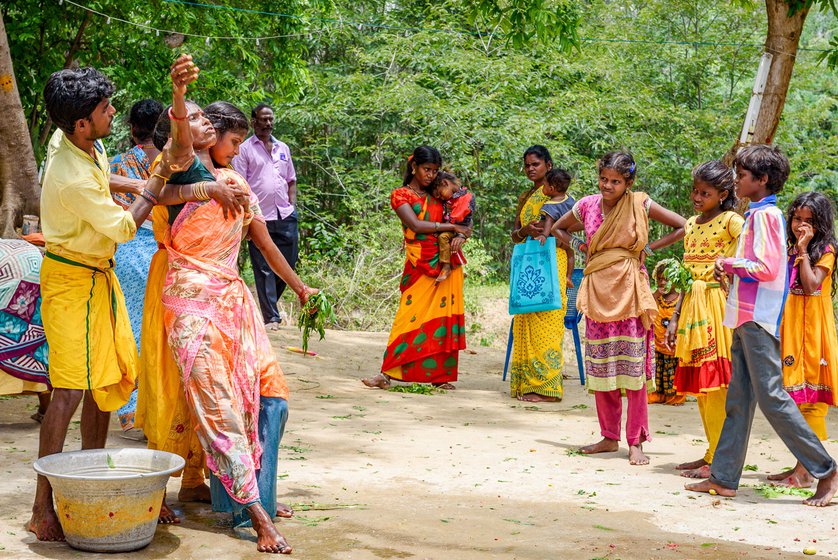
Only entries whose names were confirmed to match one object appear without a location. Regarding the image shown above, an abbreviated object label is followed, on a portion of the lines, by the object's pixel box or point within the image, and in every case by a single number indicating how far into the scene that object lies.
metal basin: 3.79
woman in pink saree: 4.04
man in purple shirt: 10.24
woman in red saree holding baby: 8.77
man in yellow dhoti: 4.00
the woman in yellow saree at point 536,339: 8.47
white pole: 9.74
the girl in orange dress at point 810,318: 5.62
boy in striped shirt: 4.97
